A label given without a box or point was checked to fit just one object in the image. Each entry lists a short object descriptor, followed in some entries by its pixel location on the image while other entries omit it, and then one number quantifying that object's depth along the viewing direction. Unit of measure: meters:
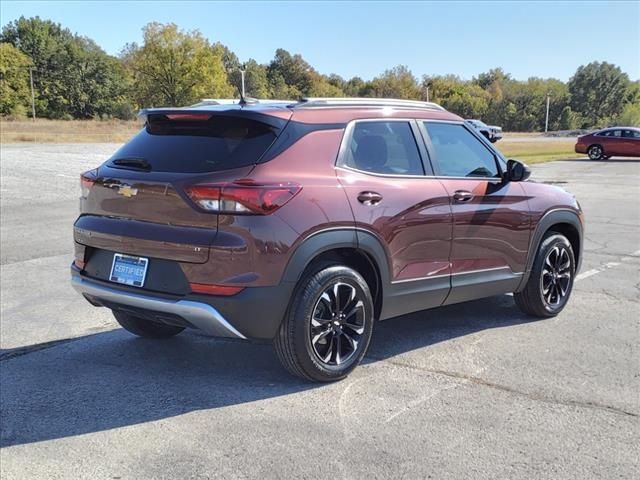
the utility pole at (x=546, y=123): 97.05
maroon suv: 3.63
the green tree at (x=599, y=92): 100.75
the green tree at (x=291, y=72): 111.94
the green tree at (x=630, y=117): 87.69
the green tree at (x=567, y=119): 99.69
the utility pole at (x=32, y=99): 82.36
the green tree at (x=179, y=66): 86.06
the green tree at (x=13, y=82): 80.31
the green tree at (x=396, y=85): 96.69
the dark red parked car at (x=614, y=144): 31.20
